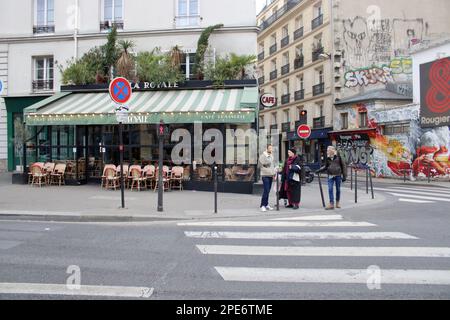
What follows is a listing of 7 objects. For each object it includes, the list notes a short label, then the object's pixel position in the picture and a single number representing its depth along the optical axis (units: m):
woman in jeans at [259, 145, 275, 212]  10.56
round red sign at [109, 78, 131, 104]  9.84
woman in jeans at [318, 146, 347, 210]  10.77
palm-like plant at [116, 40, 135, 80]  17.36
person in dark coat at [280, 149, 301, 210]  10.88
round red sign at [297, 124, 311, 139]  16.59
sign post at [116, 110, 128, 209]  10.09
